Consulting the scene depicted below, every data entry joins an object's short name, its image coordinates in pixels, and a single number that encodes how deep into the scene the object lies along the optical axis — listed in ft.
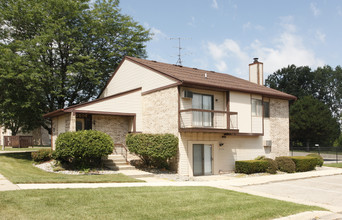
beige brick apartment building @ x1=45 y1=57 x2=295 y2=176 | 59.26
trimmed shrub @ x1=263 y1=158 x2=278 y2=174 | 62.46
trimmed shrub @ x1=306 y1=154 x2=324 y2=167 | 76.33
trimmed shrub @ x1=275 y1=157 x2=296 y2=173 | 64.80
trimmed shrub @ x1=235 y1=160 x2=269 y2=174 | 61.21
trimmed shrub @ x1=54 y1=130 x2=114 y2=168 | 53.42
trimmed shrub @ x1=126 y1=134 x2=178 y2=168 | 56.18
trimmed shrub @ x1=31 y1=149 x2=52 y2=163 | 65.16
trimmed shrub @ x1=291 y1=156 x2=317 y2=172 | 66.59
